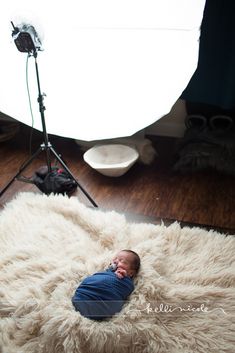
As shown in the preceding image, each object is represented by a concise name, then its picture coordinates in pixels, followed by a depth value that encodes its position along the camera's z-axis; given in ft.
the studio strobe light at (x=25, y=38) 5.08
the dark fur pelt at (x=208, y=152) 7.11
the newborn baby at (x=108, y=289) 3.68
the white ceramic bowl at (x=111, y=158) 6.88
